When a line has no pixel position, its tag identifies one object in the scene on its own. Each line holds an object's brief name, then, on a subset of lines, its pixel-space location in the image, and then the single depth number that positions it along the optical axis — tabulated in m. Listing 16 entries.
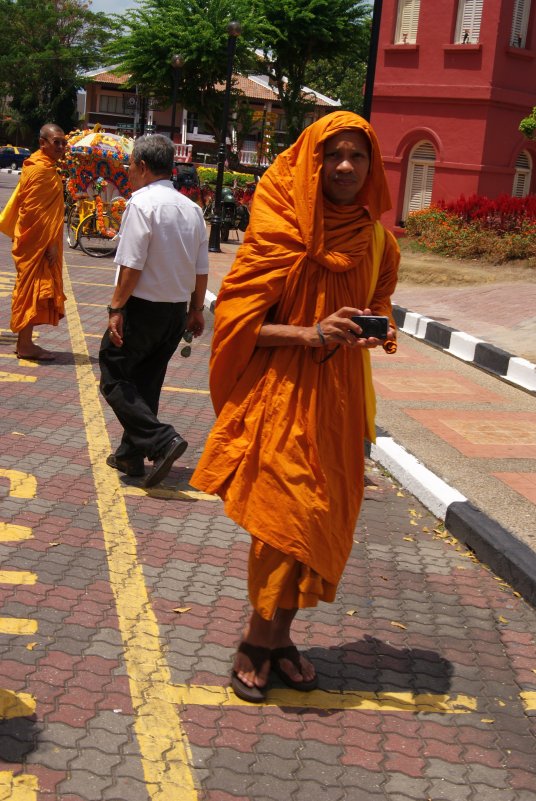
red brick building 22.14
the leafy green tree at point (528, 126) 18.72
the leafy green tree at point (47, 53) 76.31
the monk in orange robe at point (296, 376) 3.50
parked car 64.56
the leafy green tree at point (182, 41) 38.75
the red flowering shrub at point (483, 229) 17.97
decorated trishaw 17.81
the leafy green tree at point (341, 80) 68.94
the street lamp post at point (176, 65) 32.34
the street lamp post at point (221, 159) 20.45
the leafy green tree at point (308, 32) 40.22
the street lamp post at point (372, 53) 10.35
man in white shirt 5.78
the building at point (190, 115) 60.77
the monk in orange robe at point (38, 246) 8.94
